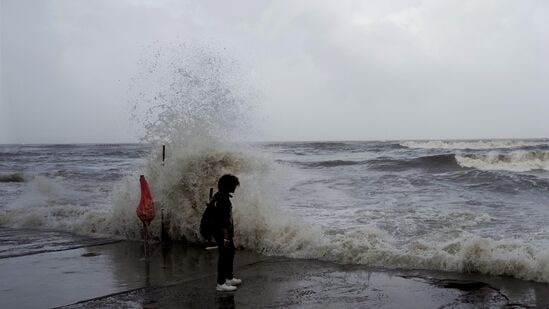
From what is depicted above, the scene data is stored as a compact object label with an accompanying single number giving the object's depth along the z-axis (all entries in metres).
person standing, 5.41
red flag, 7.27
